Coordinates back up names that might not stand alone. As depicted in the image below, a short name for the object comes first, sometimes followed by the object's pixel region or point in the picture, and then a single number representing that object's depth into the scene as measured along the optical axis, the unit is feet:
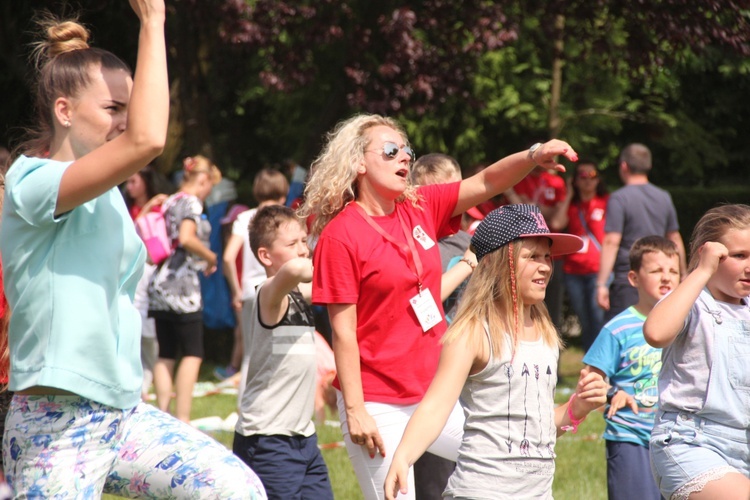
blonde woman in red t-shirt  26.81
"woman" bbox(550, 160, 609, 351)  67.31
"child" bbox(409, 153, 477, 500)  32.09
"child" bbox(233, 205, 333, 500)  31.24
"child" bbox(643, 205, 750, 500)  25.22
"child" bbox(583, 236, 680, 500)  31.04
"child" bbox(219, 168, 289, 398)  54.34
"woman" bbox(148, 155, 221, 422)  53.06
